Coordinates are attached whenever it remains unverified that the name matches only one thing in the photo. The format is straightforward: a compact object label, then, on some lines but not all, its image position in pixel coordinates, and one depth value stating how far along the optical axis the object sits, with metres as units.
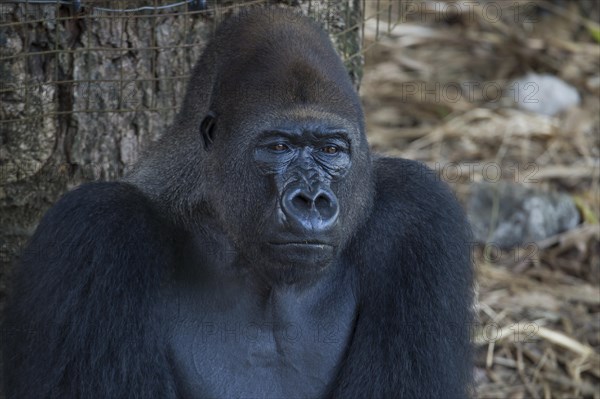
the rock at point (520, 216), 14.55
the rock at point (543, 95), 17.86
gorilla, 8.13
